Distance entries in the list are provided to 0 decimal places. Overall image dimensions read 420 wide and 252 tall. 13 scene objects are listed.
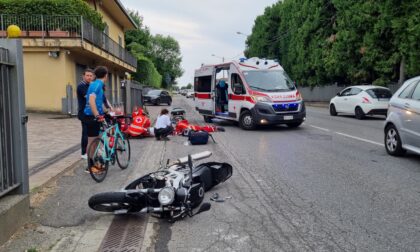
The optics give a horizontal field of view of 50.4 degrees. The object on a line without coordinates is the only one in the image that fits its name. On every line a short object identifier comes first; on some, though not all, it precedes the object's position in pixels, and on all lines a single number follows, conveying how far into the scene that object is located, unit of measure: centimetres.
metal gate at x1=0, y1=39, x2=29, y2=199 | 457
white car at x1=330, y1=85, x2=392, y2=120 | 2000
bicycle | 691
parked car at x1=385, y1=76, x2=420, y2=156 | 845
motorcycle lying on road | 491
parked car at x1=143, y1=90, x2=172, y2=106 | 3862
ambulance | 1449
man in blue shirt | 729
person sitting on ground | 1284
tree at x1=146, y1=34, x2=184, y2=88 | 12219
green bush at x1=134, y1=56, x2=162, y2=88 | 5662
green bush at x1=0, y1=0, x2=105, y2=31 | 2081
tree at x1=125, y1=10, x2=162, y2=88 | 5700
